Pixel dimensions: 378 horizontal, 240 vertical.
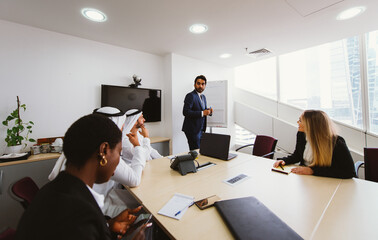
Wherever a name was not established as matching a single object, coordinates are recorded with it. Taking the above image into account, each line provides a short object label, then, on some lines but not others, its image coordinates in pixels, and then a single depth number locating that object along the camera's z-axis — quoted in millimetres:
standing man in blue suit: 3063
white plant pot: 2176
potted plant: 2162
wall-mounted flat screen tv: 3059
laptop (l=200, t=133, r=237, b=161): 1847
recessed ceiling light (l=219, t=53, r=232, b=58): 3828
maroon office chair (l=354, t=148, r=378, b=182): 1657
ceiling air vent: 3429
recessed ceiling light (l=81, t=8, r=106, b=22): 2129
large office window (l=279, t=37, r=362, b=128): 2955
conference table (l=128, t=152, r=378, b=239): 769
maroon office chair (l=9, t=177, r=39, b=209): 999
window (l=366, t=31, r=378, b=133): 2699
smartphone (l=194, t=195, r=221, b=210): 944
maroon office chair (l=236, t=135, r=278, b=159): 2457
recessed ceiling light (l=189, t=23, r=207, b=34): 2529
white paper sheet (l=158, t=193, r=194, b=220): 887
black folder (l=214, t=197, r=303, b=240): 693
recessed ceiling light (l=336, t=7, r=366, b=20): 2199
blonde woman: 1362
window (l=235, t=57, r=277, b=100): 4219
